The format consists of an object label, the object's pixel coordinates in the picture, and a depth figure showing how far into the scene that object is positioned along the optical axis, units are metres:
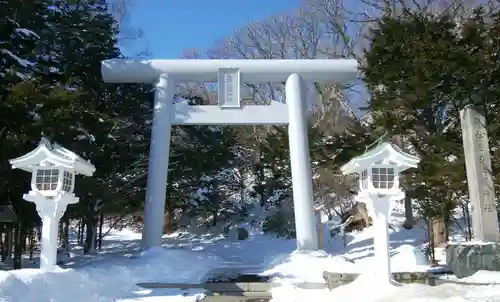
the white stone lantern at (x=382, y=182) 7.63
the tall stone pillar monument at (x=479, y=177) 9.07
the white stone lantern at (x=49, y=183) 7.61
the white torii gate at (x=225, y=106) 12.29
